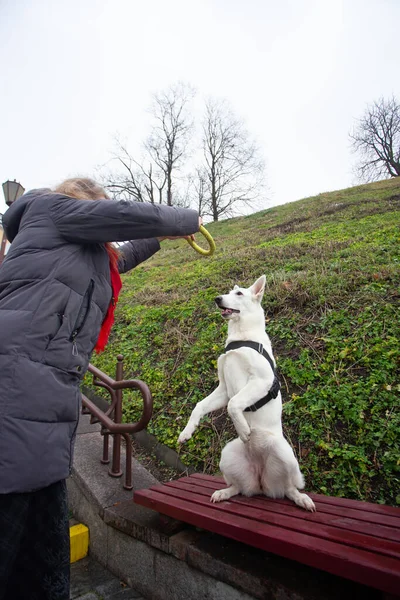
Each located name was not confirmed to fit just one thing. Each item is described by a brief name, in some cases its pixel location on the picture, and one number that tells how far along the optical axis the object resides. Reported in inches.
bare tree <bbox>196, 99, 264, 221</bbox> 1331.2
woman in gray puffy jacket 54.7
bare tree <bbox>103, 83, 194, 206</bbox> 1344.2
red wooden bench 49.4
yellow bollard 111.1
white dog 83.2
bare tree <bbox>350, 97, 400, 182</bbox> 1233.4
